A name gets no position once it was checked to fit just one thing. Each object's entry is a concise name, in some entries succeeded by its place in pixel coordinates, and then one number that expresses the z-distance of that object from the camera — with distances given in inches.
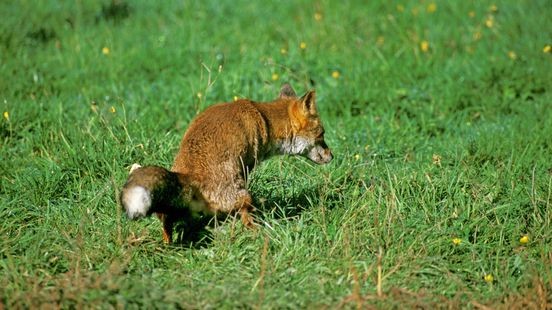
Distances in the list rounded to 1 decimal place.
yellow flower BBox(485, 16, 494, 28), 786.2
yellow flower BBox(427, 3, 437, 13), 821.9
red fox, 390.6
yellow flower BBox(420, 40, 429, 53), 742.0
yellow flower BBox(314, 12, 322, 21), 794.2
